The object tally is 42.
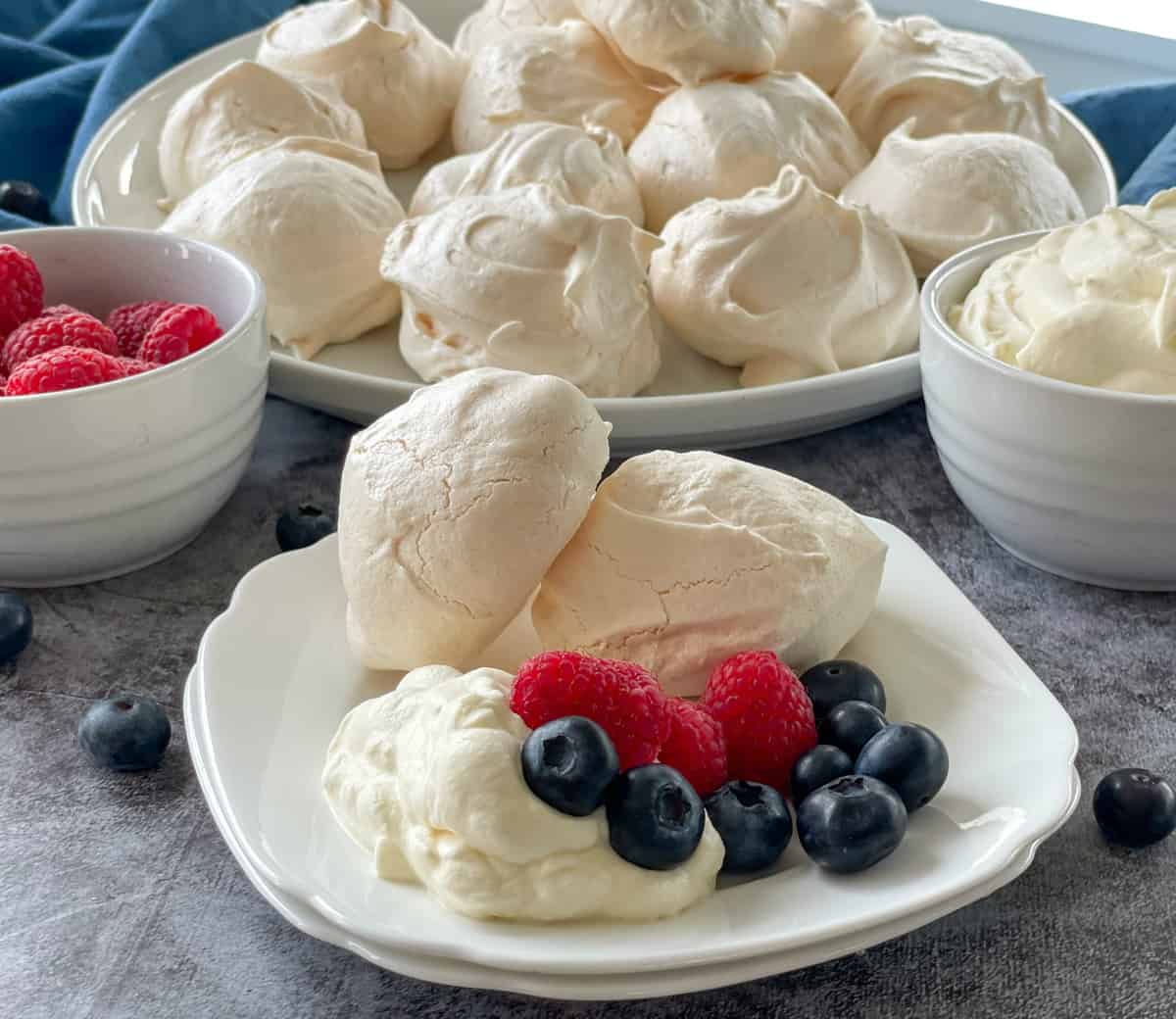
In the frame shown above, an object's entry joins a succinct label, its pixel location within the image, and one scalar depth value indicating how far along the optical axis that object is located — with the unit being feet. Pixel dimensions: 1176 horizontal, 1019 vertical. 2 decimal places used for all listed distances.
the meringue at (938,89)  1.55
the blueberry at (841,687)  0.88
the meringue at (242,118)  1.51
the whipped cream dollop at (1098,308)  1.03
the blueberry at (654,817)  0.72
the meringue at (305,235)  1.34
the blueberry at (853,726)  0.84
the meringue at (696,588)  0.92
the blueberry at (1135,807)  0.84
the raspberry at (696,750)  0.80
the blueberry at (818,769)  0.81
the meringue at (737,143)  1.45
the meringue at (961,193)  1.39
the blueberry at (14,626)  1.03
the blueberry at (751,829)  0.76
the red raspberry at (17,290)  1.17
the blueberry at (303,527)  1.15
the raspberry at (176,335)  1.14
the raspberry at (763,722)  0.83
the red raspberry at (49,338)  1.13
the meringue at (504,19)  1.67
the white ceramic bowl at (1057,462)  1.02
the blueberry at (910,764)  0.79
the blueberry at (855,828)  0.74
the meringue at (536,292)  1.26
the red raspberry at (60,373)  1.06
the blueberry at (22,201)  1.66
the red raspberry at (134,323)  1.19
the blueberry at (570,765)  0.73
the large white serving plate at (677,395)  1.23
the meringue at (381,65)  1.63
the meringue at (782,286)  1.29
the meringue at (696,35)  1.47
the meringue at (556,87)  1.56
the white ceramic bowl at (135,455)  1.04
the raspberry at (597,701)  0.77
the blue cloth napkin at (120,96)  1.77
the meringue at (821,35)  1.61
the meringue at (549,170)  1.41
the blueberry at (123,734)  0.91
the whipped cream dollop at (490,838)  0.71
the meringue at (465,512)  0.90
